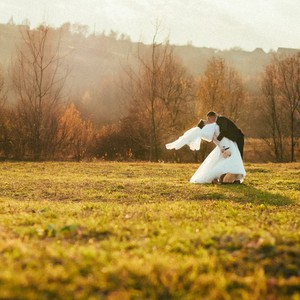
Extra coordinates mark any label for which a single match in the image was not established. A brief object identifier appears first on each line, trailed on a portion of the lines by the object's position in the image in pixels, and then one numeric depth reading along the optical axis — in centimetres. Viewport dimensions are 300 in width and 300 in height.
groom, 1592
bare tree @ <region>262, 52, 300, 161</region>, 4484
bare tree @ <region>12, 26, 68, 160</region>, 3259
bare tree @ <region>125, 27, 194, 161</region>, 3619
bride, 1580
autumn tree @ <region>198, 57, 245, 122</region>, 4125
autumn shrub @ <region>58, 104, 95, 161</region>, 3472
